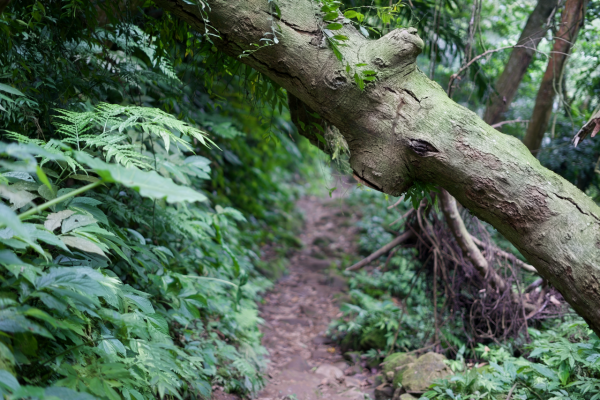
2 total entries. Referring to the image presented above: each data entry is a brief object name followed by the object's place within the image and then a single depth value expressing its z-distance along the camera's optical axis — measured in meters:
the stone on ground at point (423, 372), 3.01
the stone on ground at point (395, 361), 3.48
